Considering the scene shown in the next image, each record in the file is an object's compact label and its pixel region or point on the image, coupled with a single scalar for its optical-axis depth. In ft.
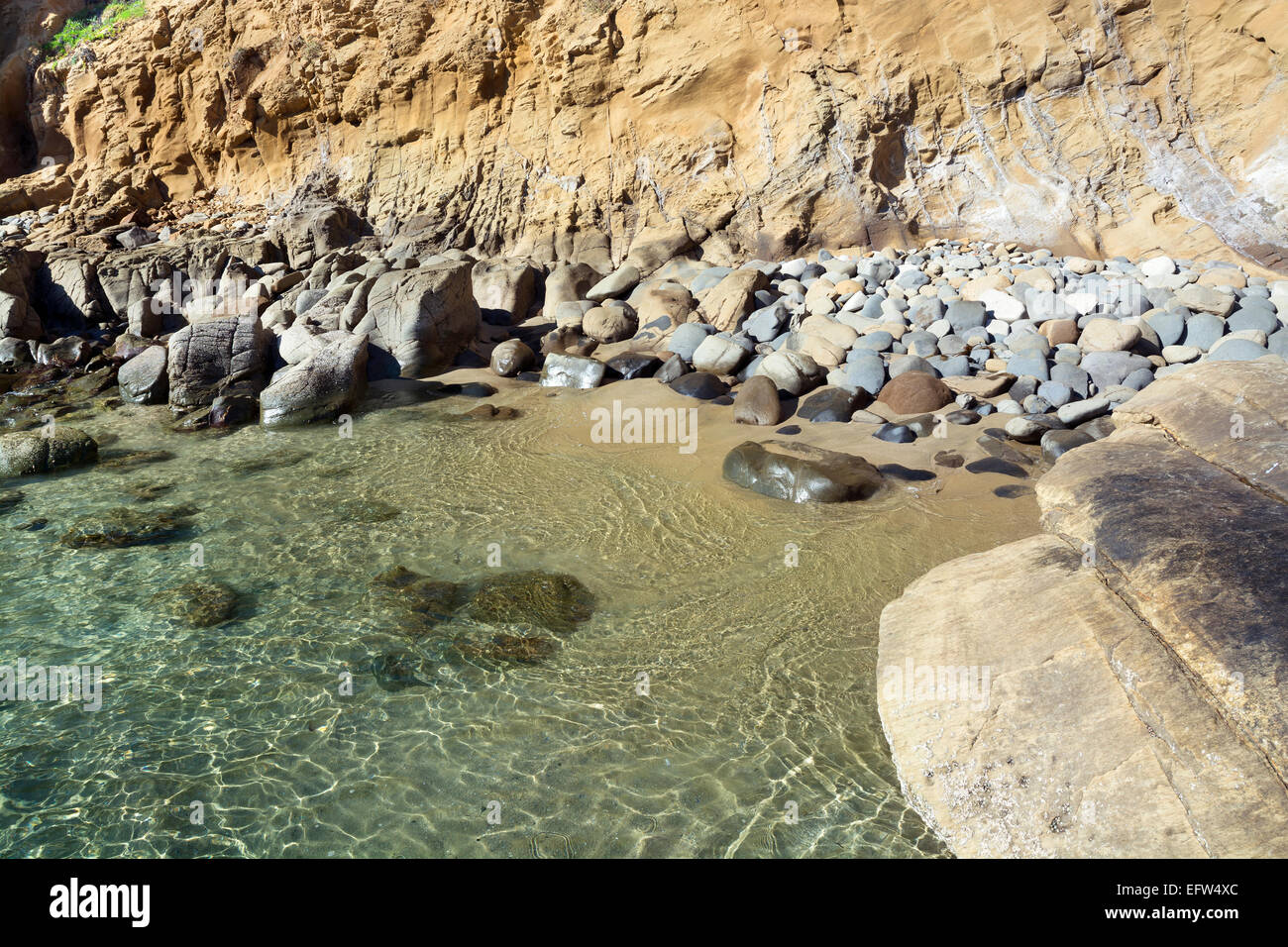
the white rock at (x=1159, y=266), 31.91
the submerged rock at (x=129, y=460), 26.94
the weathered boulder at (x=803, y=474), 22.18
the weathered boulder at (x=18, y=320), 44.88
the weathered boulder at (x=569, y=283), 44.14
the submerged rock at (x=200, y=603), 16.99
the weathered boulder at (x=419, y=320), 37.35
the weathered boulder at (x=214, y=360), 34.73
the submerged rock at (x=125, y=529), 20.70
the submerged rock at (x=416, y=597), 16.90
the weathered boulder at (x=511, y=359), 37.14
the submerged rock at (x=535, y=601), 16.89
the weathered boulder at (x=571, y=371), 34.60
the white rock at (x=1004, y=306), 31.42
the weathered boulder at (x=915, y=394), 27.48
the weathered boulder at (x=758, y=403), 28.48
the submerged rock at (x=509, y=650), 15.51
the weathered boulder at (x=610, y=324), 39.22
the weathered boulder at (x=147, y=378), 35.91
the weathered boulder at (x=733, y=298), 36.88
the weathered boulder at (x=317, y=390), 31.83
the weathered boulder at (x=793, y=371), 30.01
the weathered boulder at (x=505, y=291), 43.96
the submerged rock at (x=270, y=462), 26.61
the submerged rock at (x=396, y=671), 14.80
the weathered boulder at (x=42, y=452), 25.79
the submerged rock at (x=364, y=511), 22.15
